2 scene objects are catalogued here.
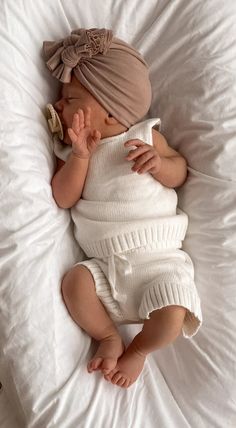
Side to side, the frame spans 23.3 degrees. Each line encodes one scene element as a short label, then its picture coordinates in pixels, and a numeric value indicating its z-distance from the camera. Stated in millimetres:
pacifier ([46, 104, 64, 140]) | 1153
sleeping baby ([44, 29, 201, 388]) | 1058
